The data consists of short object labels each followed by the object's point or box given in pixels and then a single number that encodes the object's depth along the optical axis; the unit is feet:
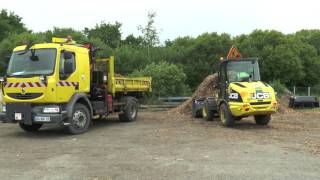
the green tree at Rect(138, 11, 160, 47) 117.08
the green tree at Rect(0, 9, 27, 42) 207.41
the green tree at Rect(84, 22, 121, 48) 212.43
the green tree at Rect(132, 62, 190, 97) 91.20
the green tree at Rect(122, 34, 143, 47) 221.17
